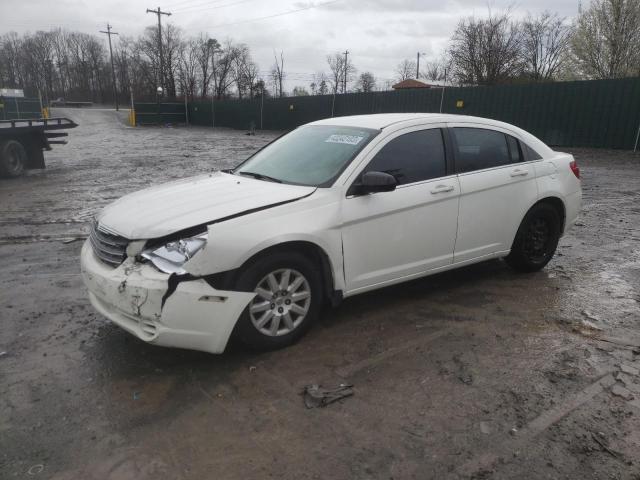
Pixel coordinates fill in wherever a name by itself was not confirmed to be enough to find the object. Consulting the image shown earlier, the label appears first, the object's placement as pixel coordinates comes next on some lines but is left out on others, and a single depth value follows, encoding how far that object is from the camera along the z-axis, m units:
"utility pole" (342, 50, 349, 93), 79.09
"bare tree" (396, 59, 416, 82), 77.43
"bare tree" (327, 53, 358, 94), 79.50
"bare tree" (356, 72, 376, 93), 73.22
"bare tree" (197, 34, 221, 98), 79.75
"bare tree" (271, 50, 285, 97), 81.00
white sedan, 3.34
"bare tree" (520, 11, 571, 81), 42.98
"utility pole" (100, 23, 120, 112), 85.51
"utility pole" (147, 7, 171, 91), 55.78
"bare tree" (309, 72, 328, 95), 77.69
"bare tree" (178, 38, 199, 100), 78.57
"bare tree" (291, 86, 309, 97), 81.66
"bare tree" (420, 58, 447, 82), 67.25
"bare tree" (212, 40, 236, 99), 79.25
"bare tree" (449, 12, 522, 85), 39.84
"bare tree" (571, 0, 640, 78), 34.16
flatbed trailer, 13.09
